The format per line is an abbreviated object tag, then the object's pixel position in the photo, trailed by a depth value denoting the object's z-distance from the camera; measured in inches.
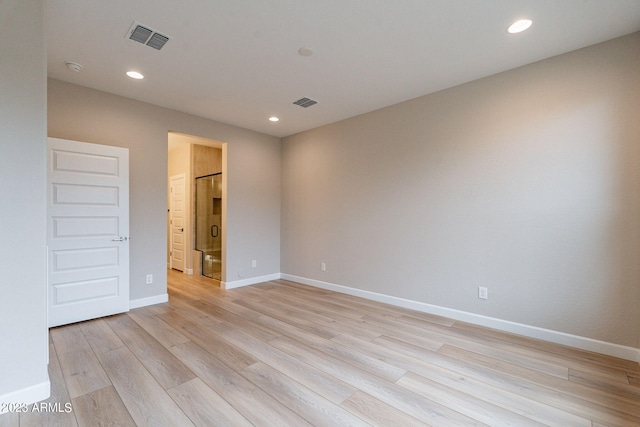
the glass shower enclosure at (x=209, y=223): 218.7
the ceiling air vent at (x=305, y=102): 145.7
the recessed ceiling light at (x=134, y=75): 116.8
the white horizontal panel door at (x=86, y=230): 117.2
